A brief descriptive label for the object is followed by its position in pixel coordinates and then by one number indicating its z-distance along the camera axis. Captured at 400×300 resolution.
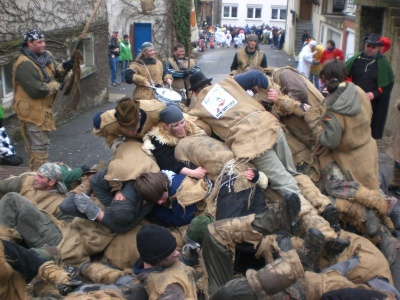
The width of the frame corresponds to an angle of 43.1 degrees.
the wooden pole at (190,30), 9.77
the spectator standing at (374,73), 6.74
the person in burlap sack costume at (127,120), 4.54
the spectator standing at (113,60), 16.85
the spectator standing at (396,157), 6.42
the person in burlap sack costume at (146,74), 8.11
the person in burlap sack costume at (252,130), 4.59
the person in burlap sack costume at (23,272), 3.38
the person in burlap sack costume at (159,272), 3.22
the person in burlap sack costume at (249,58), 8.52
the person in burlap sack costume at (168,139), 4.73
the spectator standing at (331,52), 11.27
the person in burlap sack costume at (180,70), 8.61
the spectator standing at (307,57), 13.02
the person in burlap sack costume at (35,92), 6.45
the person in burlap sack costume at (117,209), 4.29
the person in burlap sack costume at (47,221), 4.40
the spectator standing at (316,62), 12.34
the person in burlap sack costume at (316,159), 4.79
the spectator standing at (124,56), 17.77
